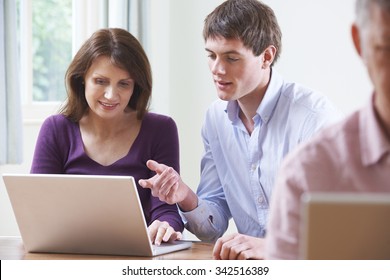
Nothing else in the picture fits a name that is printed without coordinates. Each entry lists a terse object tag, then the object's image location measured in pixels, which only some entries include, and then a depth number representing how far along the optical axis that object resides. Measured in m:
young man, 4.74
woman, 4.89
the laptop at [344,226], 2.42
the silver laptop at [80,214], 4.22
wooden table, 4.32
